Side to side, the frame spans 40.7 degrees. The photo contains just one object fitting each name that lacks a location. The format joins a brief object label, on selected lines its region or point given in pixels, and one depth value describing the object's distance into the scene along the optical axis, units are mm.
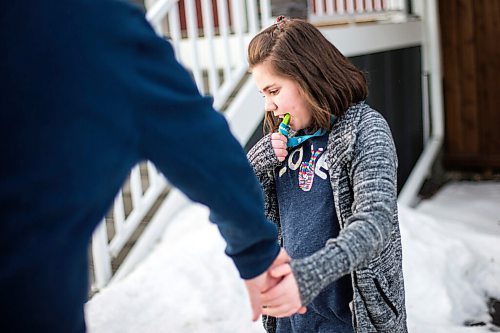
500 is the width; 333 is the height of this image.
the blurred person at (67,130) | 619
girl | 1359
